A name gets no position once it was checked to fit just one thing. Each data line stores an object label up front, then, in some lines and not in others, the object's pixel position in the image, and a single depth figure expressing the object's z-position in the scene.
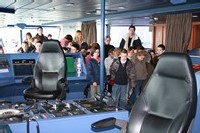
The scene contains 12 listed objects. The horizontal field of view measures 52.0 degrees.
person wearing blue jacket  3.54
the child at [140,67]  3.75
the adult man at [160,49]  4.64
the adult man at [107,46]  4.71
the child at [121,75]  3.43
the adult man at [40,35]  4.67
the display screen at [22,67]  3.40
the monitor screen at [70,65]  3.63
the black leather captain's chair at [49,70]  2.90
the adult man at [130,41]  4.70
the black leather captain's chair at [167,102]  1.42
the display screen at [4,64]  3.27
